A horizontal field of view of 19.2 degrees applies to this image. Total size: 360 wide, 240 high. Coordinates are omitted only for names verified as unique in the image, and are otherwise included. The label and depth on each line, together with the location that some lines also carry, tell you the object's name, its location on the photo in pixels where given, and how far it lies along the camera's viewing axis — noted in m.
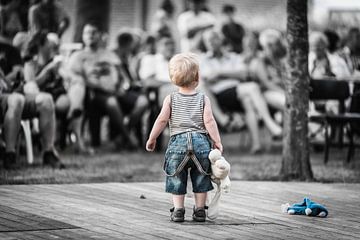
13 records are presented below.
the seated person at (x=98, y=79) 16.53
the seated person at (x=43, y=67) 14.27
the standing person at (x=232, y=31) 20.16
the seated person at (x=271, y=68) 17.80
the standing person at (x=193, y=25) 19.19
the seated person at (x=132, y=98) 17.22
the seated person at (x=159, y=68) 17.12
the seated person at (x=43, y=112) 13.54
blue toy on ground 9.20
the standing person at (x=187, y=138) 8.54
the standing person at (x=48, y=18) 15.97
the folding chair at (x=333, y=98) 15.06
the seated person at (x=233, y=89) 17.22
